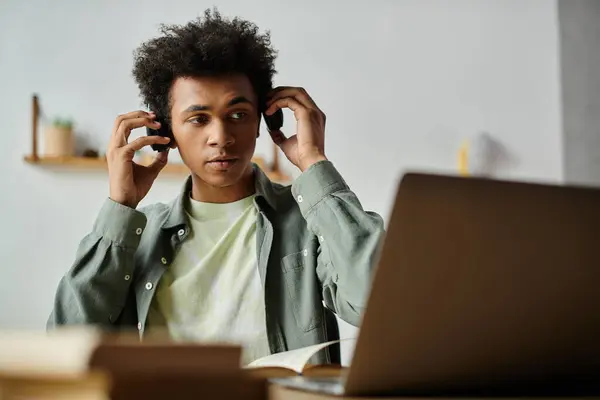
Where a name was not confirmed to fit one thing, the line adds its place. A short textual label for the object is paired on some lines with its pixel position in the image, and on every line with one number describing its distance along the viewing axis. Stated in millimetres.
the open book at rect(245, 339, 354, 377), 556
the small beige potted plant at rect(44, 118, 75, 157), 3010
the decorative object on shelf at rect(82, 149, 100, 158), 3049
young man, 1235
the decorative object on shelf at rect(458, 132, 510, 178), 3361
